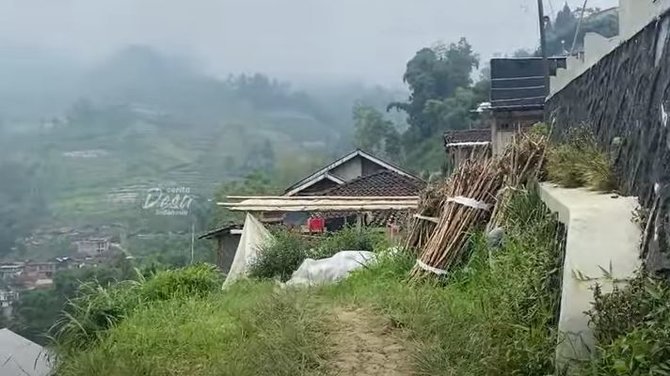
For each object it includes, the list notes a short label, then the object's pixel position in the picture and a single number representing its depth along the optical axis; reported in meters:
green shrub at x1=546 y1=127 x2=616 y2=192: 3.84
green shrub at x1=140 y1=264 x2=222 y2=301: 6.79
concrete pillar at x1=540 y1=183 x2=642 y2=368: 2.81
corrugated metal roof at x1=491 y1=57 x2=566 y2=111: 14.14
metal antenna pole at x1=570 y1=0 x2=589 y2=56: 9.42
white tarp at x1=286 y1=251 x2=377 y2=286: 6.99
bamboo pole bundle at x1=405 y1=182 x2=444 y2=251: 6.31
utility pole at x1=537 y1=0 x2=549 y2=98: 12.67
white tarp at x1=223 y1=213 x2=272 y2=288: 9.48
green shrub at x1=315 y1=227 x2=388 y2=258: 9.23
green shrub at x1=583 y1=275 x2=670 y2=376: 2.28
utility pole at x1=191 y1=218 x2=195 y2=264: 15.41
